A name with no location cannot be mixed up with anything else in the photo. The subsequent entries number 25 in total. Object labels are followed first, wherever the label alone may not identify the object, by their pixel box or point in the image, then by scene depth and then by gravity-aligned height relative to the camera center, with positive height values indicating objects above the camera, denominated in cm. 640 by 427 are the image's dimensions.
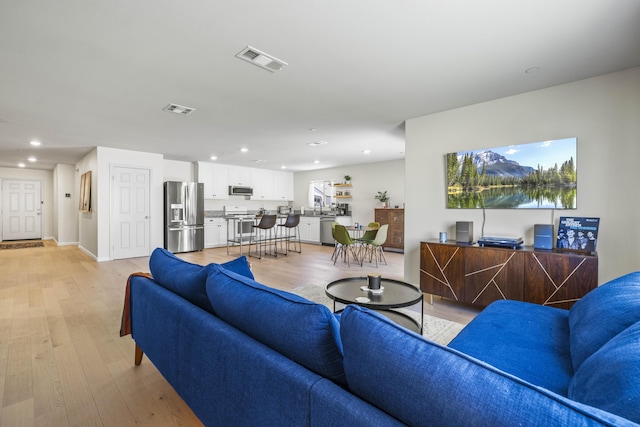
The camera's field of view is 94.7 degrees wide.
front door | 883 -12
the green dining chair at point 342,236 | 558 -56
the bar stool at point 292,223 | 704 -39
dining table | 758 -65
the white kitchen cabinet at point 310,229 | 879 -68
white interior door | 608 -14
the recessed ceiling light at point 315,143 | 545 +119
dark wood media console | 257 -65
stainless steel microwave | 838 +47
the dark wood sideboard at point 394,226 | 715 -47
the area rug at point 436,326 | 250 -111
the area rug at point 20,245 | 757 -105
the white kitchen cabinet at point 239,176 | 844 +90
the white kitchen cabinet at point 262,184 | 897 +71
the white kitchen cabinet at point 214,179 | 788 +74
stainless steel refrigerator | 684 -23
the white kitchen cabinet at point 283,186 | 955 +69
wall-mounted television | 294 +34
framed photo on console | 273 -25
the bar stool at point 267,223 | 653 -36
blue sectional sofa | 59 -46
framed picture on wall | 629 +32
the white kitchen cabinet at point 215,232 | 788 -71
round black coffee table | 206 -68
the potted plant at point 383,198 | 769 +24
